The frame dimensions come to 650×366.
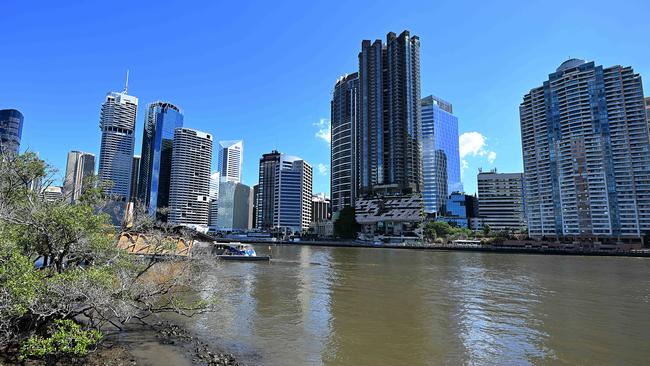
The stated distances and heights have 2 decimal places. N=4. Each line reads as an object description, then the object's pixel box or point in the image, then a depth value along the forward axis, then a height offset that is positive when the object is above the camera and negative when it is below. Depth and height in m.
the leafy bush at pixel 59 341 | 8.95 -3.07
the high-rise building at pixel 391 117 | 166.50 +53.98
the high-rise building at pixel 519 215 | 199.12 +9.10
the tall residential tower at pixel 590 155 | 116.06 +27.37
